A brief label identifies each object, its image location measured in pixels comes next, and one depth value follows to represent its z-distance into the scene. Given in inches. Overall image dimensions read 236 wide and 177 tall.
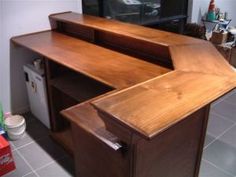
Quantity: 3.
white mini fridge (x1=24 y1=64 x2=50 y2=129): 92.7
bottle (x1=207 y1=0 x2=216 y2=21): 175.0
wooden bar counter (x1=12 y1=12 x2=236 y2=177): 41.6
